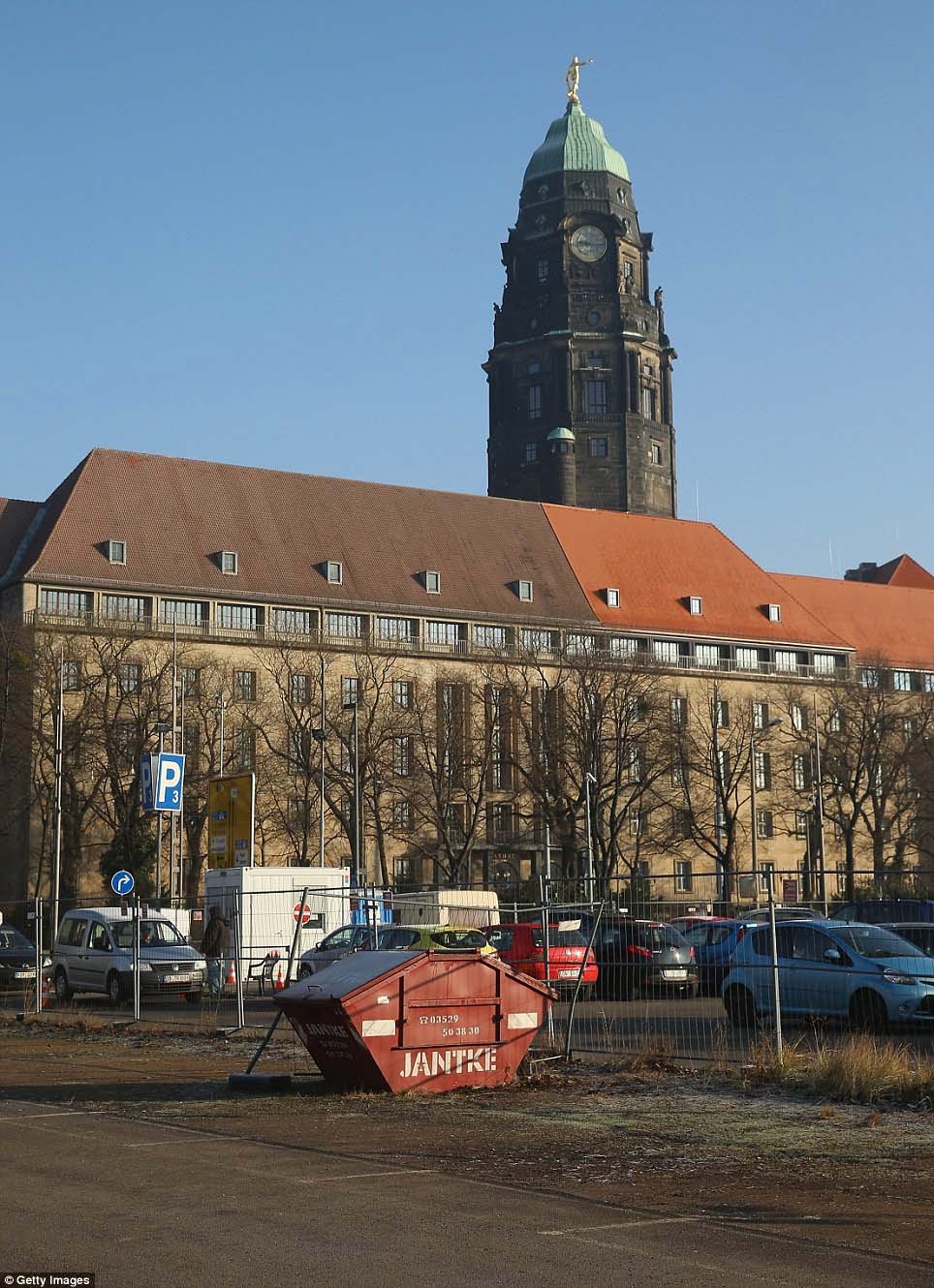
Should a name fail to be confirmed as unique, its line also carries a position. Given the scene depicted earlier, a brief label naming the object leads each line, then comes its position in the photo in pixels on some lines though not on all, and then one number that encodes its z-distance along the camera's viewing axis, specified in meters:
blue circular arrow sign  44.32
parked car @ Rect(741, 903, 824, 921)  21.79
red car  20.98
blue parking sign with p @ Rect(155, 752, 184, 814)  40.84
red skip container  15.38
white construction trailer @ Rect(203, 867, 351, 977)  26.95
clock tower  117.62
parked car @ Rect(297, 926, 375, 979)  31.05
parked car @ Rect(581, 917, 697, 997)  18.47
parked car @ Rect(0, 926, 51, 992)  39.19
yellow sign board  43.25
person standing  28.14
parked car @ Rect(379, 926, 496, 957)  27.80
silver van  32.84
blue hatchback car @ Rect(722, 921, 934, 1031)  20.17
